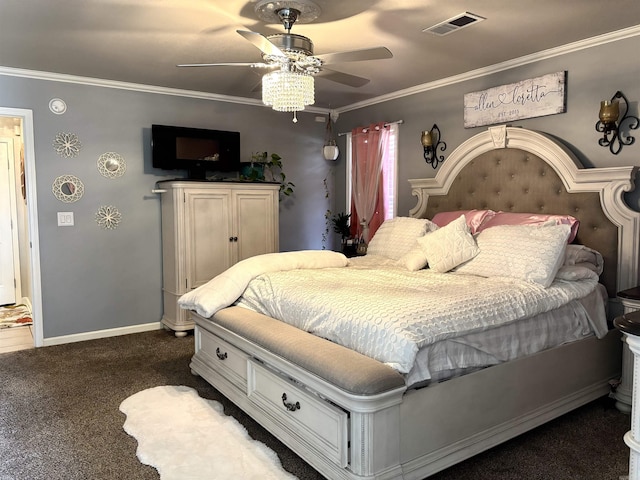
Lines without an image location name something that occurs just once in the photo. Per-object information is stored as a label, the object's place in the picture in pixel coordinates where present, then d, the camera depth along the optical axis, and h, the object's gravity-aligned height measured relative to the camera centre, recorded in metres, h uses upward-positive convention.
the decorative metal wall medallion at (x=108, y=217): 4.34 -0.19
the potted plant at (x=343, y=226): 5.29 -0.34
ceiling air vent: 2.78 +1.02
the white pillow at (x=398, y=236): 3.79 -0.34
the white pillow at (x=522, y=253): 2.71 -0.35
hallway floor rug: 5.07 -1.33
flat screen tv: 4.47 +0.44
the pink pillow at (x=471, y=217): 3.65 -0.18
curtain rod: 4.73 +0.71
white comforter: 2.05 -0.54
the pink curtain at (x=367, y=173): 4.94 +0.22
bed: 1.97 -0.88
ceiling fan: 2.49 +0.77
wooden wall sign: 3.43 +0.71
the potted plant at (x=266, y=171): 4.88 +0.25
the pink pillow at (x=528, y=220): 3.19 -0.18
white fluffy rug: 2.20 -1.26
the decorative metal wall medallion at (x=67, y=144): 4.12 +0.45
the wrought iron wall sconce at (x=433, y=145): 4.32 +0.44
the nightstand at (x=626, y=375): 2.71 -1.05
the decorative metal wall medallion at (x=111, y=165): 4.33 +0.28
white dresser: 4.33 -0.33
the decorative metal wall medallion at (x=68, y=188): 4.14 +0.07
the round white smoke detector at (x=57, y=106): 4.08 +0.77
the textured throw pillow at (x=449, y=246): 3.15 -0.35
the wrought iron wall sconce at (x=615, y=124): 3.04 +0.44
